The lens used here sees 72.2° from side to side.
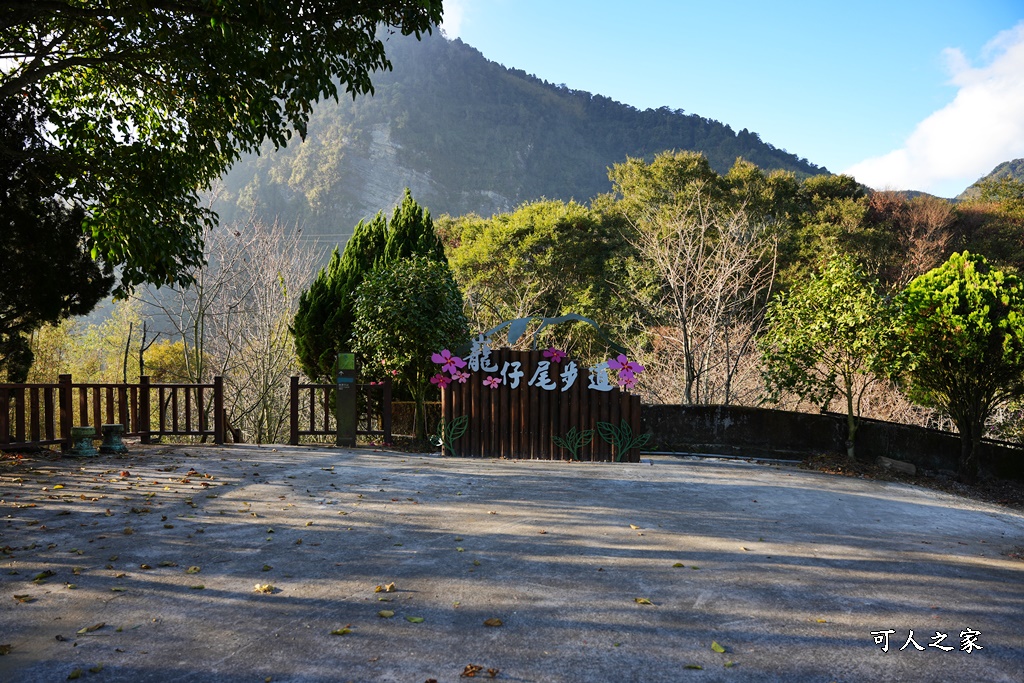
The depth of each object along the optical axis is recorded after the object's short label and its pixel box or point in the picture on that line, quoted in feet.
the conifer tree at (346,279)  44.04
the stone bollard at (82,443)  27.82
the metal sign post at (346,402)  35.63
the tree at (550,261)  75.87
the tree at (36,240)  29.60
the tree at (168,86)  23.62
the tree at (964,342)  27.53
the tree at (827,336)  30.30
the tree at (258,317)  55.47
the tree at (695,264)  47.22
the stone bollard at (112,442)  29.09
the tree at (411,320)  36.96
